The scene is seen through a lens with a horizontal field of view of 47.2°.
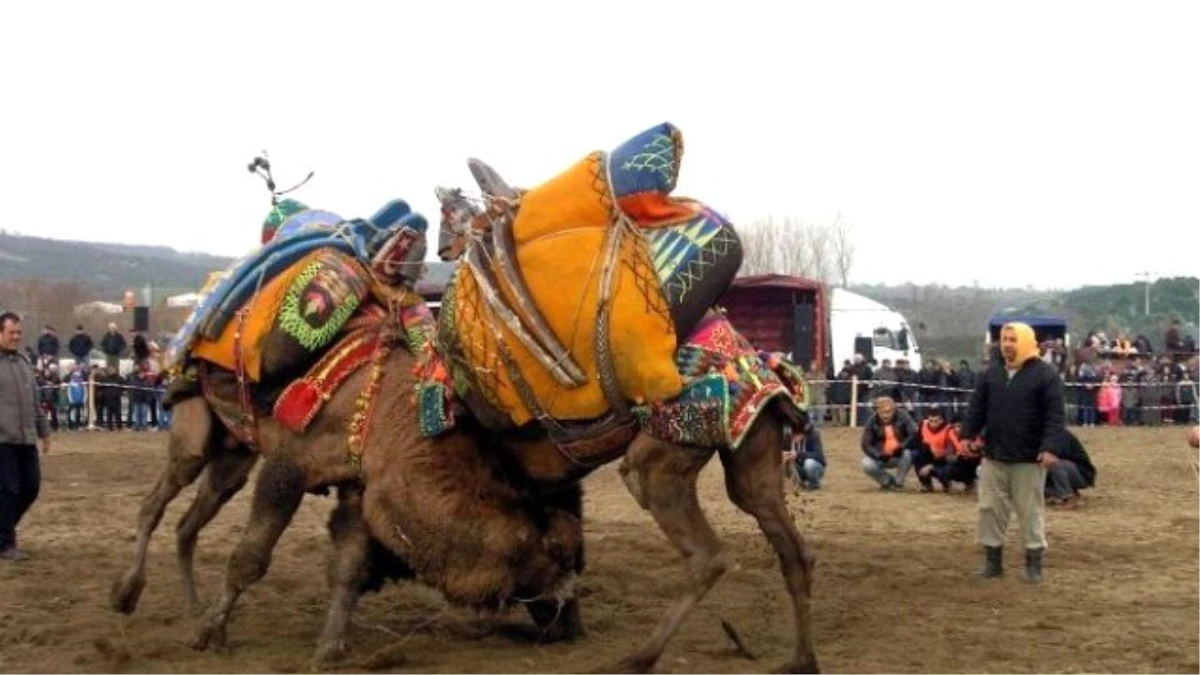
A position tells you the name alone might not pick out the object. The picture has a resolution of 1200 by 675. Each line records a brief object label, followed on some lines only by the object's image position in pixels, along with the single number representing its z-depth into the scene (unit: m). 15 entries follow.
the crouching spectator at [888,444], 15.12
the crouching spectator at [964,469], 14.30
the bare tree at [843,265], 61.81
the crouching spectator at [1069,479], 13.46
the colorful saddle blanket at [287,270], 7.57
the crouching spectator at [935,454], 14.73
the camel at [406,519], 6.59
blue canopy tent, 32.81
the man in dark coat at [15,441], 9.91
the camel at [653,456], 6.26
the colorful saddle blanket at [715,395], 6.22
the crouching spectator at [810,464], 14.80
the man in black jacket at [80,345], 26.08
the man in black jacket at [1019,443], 9.10
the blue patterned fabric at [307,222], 8.16
